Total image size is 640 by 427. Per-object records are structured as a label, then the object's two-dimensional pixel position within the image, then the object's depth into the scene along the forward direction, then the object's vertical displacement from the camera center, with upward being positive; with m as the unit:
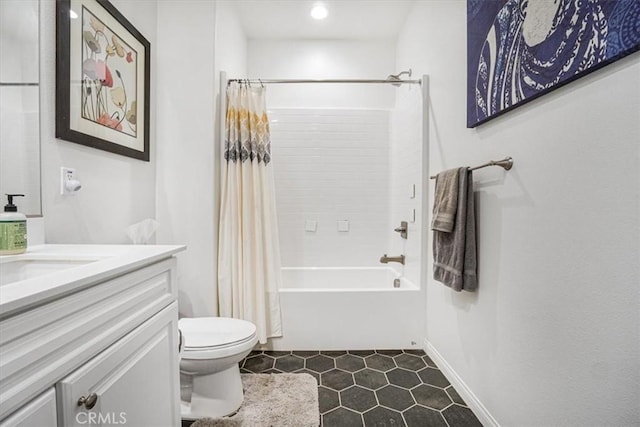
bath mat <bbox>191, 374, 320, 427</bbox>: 1.41 -1.00
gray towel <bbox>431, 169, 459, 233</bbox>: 1.48 +0.05
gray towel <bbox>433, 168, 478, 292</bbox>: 1.44 -0.14
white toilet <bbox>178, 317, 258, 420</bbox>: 1.37 -0.73
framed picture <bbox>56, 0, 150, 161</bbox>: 1.26 +0.65
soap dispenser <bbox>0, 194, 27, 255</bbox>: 0.92 -0.07
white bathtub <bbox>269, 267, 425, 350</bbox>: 2.09 -0.77
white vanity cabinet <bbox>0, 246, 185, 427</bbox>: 0.52 -0.33
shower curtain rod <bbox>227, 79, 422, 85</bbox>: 2.11 +0.96
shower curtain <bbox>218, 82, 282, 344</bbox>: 2.01 -0.07
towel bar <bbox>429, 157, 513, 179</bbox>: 1.20 +0.20
